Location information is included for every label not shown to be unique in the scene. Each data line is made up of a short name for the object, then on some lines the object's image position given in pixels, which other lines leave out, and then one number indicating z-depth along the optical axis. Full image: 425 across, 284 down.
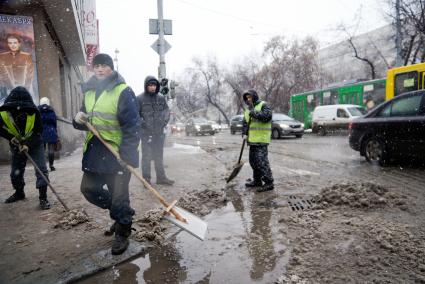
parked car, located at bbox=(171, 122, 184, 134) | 37.22
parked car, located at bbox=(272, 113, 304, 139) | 18.71
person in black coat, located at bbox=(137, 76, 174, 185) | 5.98
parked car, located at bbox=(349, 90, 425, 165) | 6.83
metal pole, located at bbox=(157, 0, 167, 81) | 13.74
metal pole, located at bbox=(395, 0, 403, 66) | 18.00
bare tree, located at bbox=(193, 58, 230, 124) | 48.12
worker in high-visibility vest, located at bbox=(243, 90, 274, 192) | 5.58
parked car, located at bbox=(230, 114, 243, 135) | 27.47
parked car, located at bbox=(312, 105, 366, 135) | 18.69
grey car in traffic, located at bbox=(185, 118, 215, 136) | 27.92
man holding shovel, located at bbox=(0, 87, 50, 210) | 4.77
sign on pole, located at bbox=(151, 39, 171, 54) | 13.97
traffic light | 12.29
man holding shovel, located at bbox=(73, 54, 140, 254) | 3.12
